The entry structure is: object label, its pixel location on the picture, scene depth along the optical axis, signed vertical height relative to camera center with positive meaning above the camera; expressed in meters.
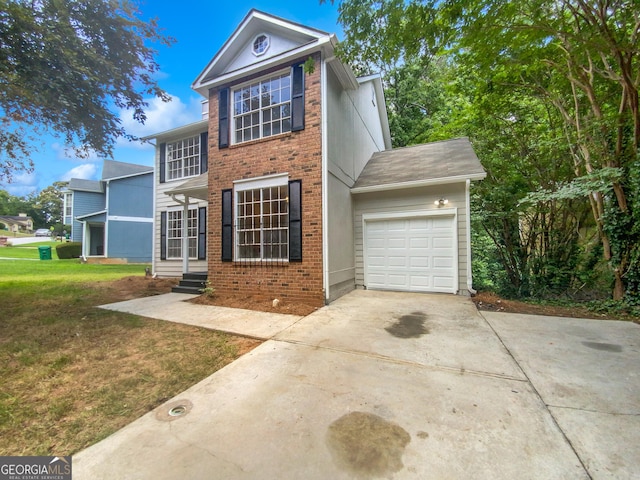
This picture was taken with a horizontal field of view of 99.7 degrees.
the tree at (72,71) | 5.64 +4.04
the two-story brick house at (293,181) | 6.32 +1.66
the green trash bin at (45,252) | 19.06 -0.59
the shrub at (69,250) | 19.72 -0.46
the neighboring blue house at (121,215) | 17.92 +1.96
